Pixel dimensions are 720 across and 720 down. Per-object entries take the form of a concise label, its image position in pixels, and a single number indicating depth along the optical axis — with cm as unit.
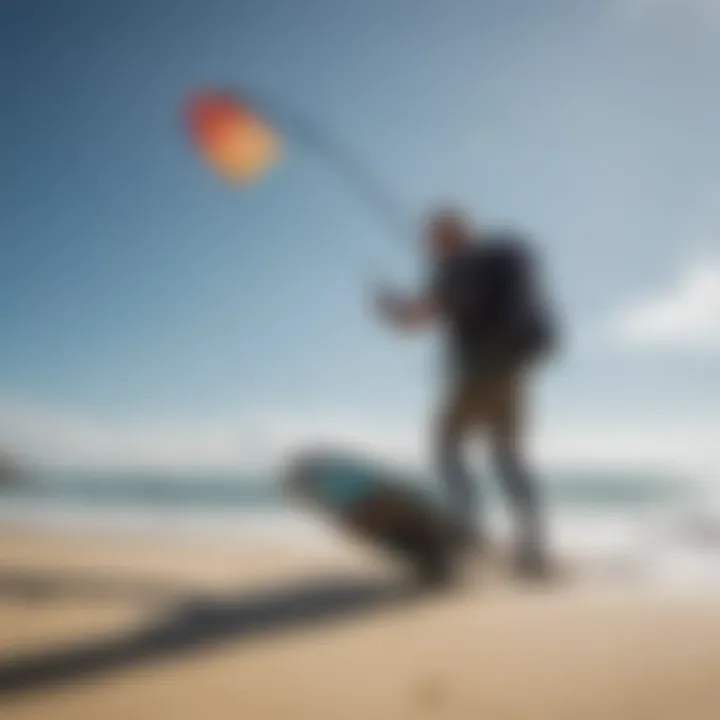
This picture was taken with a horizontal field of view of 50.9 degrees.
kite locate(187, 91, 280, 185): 424
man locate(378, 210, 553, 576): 317
